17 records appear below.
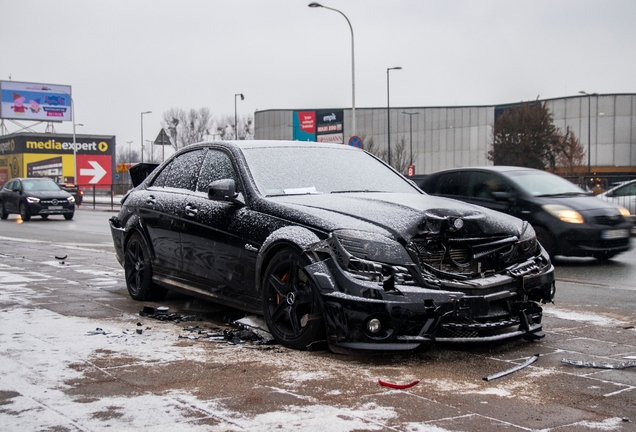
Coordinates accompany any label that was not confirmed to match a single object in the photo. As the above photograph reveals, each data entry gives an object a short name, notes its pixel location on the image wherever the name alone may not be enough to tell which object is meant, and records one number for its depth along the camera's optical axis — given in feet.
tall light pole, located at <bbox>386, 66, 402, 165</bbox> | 170.59
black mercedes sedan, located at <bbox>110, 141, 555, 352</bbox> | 15.97
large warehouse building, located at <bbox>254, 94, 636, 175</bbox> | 273.75
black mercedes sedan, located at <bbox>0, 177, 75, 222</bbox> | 90.22
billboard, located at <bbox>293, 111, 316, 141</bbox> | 320.70
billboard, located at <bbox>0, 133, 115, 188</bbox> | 240.12
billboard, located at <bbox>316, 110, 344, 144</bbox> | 304.54
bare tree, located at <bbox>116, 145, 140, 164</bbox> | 437.17
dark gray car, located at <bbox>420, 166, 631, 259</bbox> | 38.68
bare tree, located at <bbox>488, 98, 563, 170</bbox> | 223.10
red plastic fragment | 14.28
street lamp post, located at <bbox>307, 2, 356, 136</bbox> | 112.89
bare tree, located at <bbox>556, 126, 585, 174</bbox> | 230.89
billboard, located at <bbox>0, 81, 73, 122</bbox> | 258.37
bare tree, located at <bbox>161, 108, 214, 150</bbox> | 240.73
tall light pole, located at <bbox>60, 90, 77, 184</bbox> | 204.96
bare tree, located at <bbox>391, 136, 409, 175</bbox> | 260.70
